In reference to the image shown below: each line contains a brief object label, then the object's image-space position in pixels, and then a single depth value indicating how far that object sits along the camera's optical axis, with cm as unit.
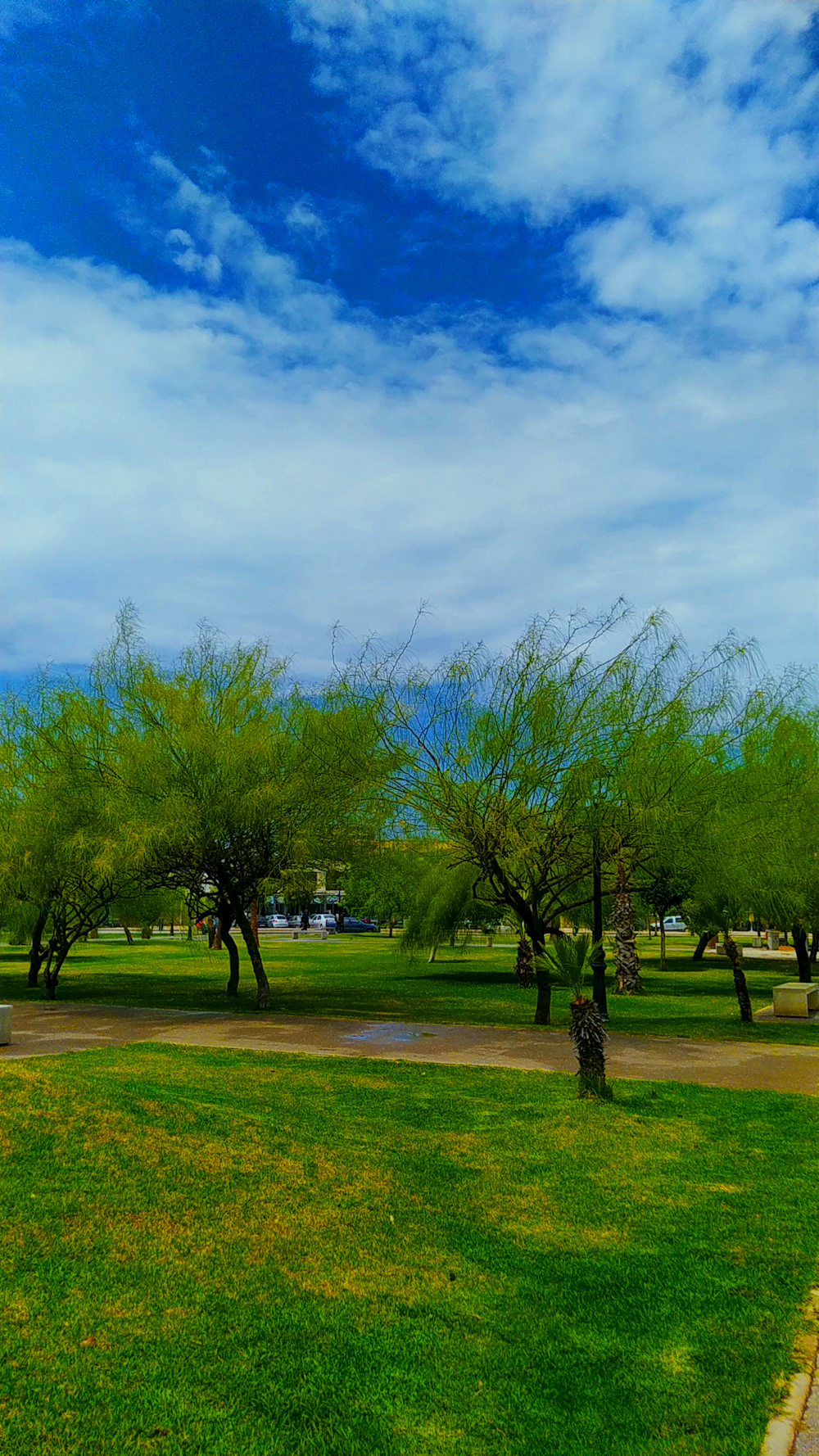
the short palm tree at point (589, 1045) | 926
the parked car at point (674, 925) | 7789
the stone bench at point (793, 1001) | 1839
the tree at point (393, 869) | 1858
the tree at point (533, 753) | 1516
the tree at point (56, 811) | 1714
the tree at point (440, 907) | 2375
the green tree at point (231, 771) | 1636
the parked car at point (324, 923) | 6358
